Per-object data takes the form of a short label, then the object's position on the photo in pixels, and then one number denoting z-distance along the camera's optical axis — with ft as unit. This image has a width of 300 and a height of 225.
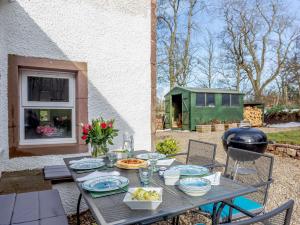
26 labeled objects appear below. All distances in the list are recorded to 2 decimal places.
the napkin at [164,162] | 7.38
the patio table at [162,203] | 3.91
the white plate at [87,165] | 6.85
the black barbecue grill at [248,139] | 13.31
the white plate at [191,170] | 6.09
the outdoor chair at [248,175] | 6.35
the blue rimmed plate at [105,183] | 4.99
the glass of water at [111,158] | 7.27
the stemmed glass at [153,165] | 6.18
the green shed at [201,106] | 39.22
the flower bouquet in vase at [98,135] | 7.68
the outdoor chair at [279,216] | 3.63
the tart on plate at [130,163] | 6.84
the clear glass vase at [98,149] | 7.79
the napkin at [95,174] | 5.80
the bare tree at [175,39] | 51.21
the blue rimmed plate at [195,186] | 4.70
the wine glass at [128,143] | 8.50
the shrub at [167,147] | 14.93
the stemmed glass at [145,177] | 5.35
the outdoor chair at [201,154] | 8.65
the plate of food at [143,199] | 4.12
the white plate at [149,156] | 8.21
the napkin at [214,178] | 5.51
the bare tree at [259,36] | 61.00
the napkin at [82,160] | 7.68
